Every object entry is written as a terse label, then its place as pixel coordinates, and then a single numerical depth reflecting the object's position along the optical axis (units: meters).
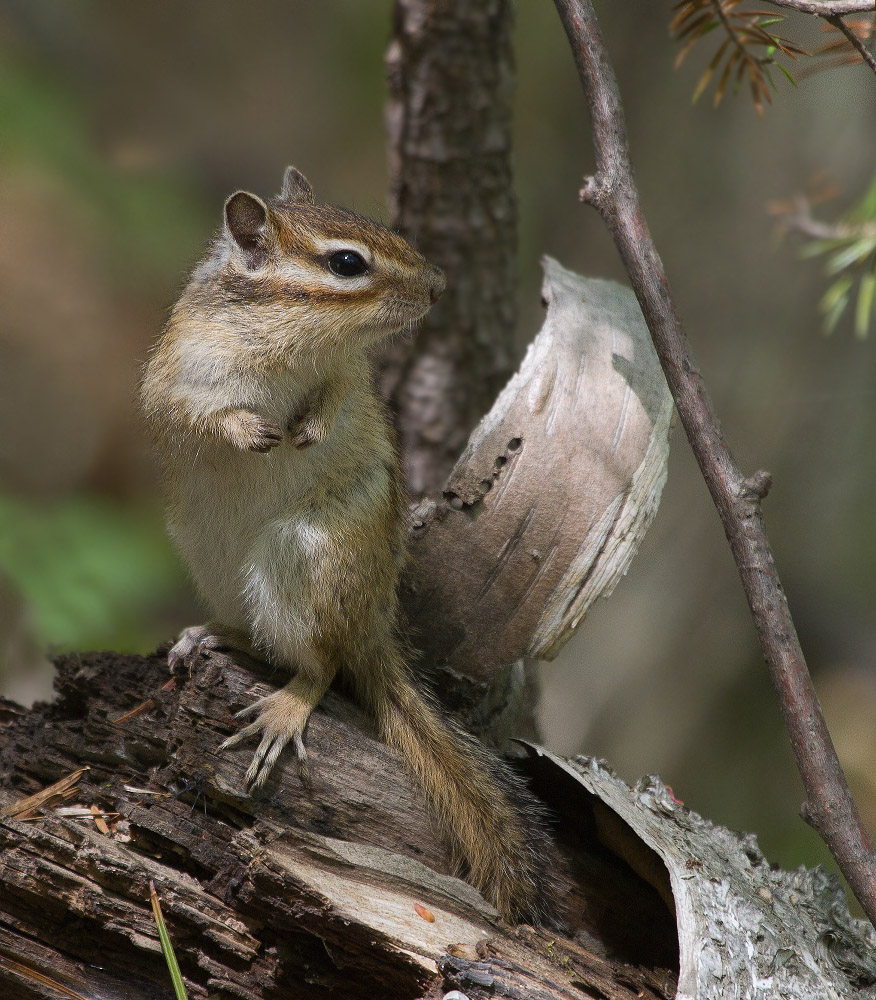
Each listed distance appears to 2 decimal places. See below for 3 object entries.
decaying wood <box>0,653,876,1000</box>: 3.04
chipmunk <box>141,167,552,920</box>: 3.07
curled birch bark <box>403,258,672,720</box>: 3.09
